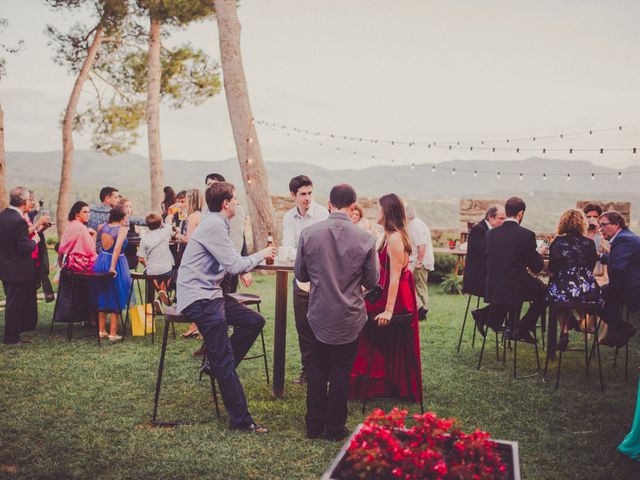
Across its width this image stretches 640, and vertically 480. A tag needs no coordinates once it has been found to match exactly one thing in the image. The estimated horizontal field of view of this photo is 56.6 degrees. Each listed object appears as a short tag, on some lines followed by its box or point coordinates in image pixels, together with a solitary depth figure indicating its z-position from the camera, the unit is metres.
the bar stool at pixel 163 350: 3.85
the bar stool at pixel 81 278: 6.28
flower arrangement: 1.89
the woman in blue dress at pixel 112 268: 6.41
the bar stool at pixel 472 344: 6.12
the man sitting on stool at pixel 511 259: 5.21
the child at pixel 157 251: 6.54
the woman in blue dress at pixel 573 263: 5.10
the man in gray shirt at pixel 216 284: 3.69
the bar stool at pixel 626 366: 5.12
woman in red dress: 4.10
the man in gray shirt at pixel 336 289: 3.47
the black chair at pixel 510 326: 5.31
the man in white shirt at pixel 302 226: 4.60
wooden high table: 4.35
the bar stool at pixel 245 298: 4.40
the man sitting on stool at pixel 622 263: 5.01
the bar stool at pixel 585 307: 4.93
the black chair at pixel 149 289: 6.55
